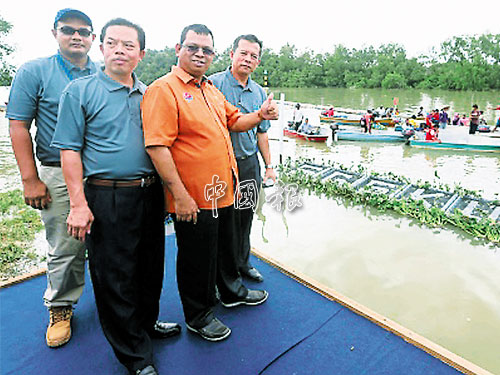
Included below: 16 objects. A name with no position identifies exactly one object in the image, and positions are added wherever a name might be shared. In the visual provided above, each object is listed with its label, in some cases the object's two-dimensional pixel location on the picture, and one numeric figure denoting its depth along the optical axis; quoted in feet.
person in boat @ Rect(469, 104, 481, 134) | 37.29
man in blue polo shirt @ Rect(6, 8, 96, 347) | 5.71
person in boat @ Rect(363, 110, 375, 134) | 39.08
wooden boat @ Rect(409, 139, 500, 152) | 31.89
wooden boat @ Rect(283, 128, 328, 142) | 36.65
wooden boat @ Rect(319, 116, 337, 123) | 49.44
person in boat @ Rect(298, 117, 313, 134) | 37.78
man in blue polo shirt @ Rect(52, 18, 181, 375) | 4.79
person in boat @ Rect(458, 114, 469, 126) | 44.68
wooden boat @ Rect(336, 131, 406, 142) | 37.27
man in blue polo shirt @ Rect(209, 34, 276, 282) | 7.30
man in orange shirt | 5.00
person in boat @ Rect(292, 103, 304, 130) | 40.22
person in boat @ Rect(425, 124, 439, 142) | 34.47
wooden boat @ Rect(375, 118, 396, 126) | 45.82
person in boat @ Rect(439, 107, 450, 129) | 41.01
